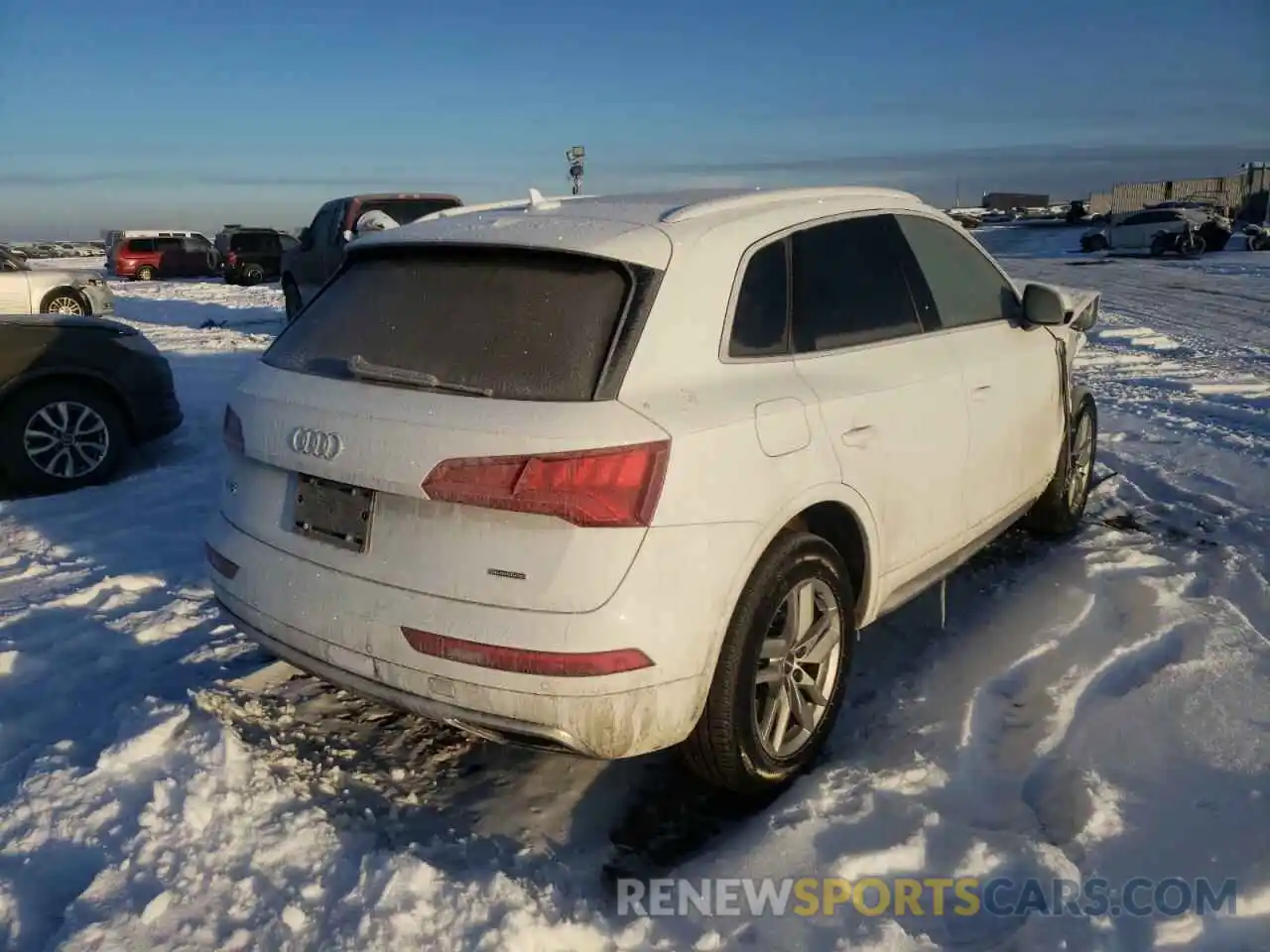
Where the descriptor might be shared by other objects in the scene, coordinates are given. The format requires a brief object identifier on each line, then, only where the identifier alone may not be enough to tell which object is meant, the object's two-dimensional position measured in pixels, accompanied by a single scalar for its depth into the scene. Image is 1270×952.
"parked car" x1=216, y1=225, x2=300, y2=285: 29.55
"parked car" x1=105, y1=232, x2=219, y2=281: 33.75
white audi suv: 2.61
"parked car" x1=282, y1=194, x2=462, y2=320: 13.59
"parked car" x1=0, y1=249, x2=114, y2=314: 14.27
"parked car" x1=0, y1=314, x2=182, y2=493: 6.48
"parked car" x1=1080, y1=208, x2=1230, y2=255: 31.16
